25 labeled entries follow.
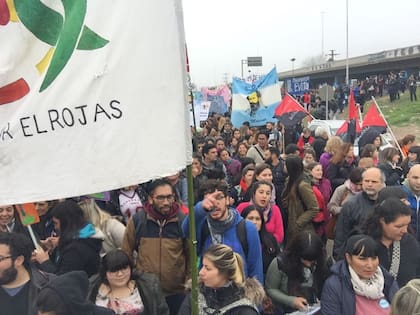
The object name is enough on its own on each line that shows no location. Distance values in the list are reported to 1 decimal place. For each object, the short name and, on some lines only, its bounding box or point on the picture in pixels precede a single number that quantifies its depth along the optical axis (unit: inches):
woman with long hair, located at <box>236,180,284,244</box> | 156.2
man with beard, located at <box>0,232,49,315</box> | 107.0
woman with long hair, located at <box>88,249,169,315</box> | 110.0
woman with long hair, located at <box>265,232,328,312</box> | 122.2
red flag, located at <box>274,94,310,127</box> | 387.1
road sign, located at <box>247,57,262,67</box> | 1637.8
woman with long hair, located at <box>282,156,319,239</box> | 177.5
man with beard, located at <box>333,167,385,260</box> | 152.3
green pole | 73.5
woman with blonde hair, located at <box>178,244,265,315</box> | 98.4
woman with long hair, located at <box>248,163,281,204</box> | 187.9
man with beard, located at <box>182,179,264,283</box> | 124.8
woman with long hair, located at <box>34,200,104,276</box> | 126.5
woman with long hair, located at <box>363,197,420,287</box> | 122.2
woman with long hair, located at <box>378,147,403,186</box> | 212.4
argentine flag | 446.3
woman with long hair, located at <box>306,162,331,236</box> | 192.4
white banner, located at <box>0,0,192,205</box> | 71.1
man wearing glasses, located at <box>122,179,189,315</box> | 126.1
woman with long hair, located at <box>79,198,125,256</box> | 141.3
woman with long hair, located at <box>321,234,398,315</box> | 104.3
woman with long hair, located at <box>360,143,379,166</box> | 240.0
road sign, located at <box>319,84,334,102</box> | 741.0
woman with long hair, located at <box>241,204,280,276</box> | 149.0
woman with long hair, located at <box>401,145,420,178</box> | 234.1
